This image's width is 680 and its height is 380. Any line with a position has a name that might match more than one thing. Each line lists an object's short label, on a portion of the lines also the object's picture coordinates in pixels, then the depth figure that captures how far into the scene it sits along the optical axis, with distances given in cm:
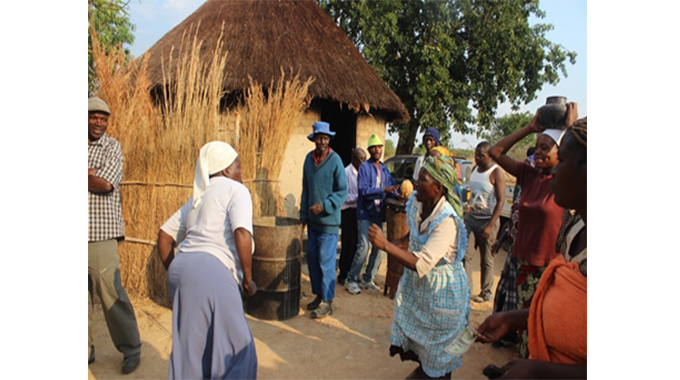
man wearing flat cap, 300
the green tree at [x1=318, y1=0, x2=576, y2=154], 1225
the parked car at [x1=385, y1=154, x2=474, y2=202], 1034
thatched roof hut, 764
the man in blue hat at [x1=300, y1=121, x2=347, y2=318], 416
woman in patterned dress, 246
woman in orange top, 126
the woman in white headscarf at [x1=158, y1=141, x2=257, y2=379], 229
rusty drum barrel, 404
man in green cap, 492
